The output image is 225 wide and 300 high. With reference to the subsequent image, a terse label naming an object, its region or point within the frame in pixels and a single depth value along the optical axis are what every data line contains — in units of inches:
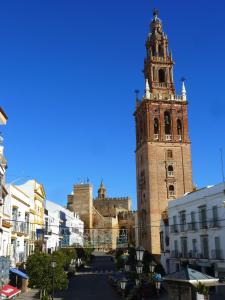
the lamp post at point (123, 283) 889.3
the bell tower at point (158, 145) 2166.6
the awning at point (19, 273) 1232.8
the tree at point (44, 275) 1101.1
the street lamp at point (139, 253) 712.4
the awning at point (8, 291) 929.7
